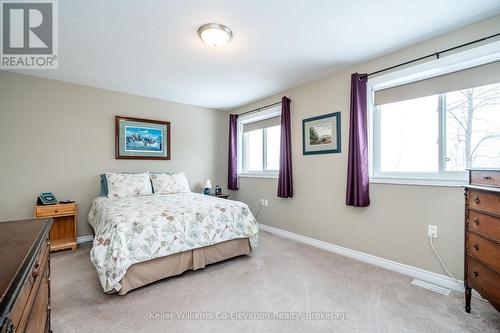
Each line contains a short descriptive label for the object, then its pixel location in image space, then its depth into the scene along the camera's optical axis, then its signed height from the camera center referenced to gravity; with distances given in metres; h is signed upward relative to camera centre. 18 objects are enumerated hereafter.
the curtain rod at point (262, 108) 4.04 +1.03
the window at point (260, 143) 4.17 +0.41
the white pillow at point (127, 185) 3.41 -0.29
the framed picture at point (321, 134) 3.08 +0.43
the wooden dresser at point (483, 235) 1.50 -0.48
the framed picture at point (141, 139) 3.85 +0.45
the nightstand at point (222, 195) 4.50 -0.57
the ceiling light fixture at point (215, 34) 2.09 +1.19
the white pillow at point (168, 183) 3.78 -0.31
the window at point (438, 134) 2.10 +0.31
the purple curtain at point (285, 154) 3.62 +0.16
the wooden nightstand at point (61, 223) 2.99 -0.81
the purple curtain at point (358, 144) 2.68 +0.24
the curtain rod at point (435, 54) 2.00 +1.06
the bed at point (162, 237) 2.02 -0.71
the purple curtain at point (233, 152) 4.74 +0.26
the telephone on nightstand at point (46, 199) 3.08 -0.45
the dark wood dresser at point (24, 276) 0.60 -0.33
